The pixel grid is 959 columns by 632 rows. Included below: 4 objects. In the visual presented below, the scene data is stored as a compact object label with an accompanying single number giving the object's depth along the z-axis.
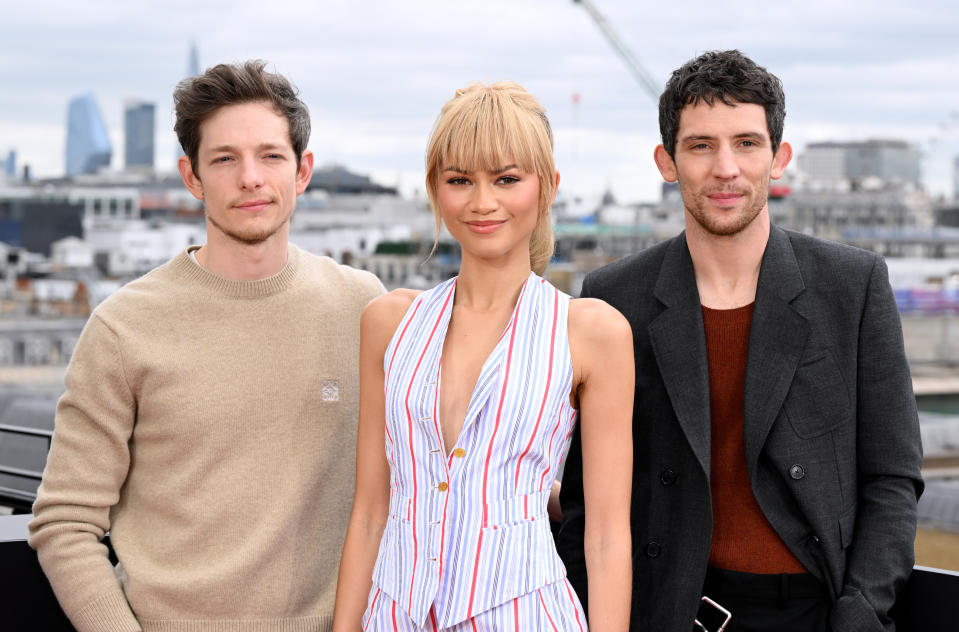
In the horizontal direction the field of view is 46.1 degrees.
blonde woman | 2.56
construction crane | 113.69
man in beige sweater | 2.98
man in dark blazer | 2.93
